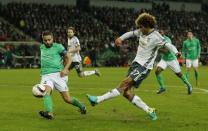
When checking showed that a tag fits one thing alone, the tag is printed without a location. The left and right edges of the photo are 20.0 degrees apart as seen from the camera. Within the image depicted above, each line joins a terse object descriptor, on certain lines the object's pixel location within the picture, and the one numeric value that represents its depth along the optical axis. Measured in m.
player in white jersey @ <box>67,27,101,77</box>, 22.16
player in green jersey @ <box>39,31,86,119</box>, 13.62
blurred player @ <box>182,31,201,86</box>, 27.09
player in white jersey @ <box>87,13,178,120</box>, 13.38
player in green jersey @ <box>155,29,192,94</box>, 21.81
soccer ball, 13.33
